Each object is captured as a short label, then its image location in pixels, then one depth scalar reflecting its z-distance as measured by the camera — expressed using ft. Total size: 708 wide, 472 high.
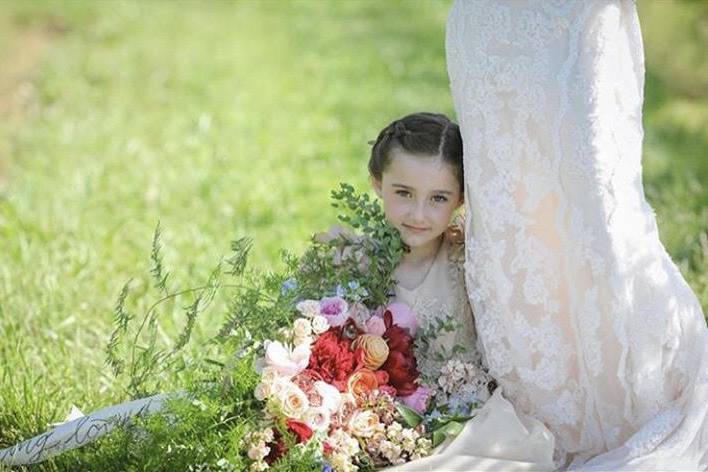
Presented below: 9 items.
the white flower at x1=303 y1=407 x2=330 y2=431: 18.47
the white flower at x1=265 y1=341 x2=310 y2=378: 18.69
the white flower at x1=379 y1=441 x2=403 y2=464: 18.83
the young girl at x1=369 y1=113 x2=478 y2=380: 20.88
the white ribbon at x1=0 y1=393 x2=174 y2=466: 19.40
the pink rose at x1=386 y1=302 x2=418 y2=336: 20.59
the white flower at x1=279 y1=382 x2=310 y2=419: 18.26
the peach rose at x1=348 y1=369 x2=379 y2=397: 19.24
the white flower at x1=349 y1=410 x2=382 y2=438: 18.89
